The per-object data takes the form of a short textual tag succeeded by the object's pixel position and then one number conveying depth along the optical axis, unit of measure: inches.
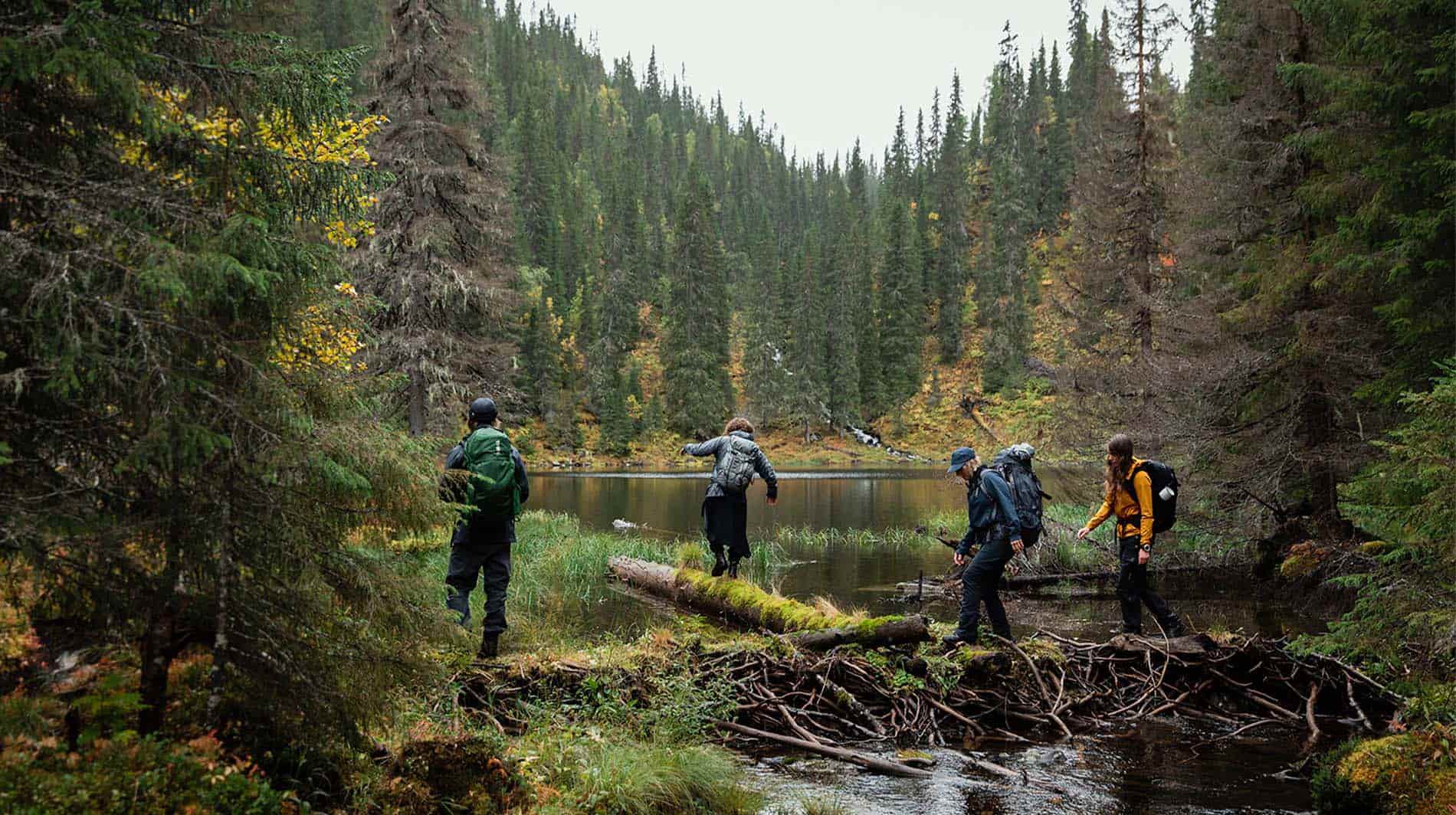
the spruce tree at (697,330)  2586.1
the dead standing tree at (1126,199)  781.9
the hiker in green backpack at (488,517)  274.1
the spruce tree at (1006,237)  2551.7
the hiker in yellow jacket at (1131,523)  310.8
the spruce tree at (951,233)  2822.3
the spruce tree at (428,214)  682.8
